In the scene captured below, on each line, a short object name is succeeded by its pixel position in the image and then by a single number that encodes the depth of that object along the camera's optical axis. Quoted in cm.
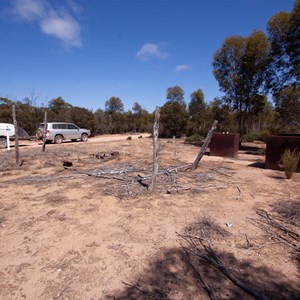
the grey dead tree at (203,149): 818
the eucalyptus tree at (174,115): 3025
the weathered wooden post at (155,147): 584
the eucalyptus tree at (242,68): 1580
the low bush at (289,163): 722
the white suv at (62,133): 1859
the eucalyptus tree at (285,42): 1330
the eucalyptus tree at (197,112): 3184
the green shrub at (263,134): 2096
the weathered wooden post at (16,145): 870
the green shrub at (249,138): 2209
